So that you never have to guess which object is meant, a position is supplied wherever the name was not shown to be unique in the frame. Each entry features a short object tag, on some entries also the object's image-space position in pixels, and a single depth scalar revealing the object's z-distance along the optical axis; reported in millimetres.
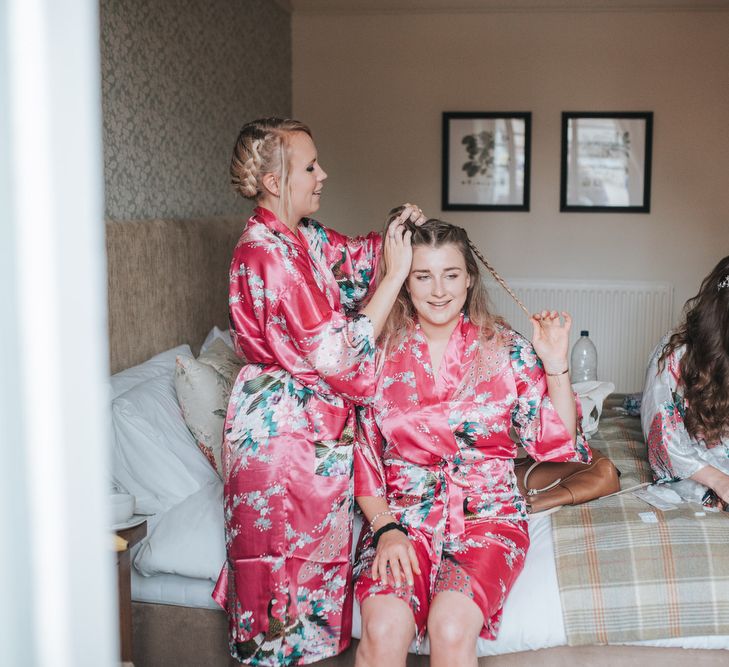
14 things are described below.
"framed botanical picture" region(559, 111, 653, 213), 4746
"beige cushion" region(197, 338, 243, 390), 2236
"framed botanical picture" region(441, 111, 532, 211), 4812
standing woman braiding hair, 1647
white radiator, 4840
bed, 1659
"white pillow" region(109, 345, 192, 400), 2168
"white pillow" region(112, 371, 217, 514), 1977
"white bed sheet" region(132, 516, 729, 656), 1641
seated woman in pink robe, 1637
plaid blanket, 1657
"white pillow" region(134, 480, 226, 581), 1845
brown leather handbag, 1974
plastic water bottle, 3592
